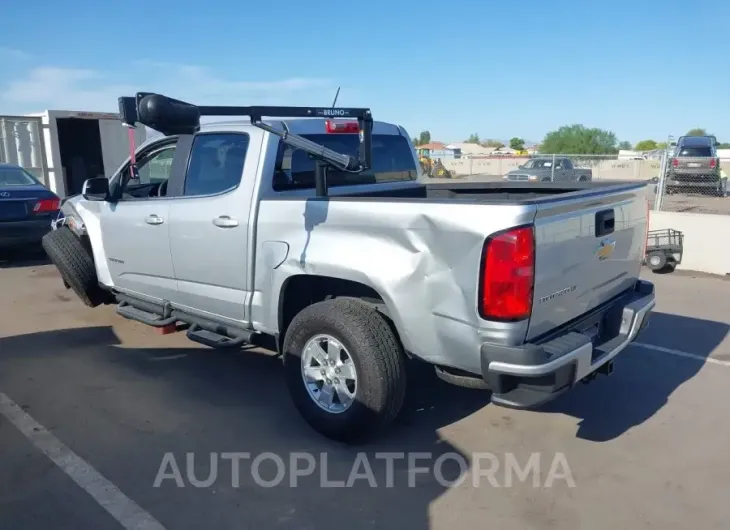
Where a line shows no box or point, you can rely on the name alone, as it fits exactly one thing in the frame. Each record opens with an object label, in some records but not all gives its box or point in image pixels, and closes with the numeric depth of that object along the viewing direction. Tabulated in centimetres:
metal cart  876
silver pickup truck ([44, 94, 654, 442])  297
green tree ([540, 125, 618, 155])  6675
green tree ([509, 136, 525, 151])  9512
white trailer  1330
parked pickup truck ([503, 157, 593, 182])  2023
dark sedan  879
